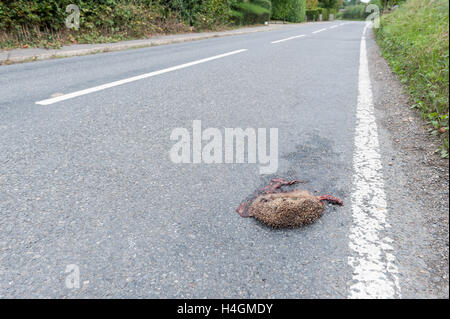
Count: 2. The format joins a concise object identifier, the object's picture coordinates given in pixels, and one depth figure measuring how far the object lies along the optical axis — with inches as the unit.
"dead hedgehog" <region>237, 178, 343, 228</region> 61.3
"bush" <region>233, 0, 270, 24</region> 732.0
